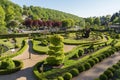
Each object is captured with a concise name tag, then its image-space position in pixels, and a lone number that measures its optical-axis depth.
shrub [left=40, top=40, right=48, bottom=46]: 16.42
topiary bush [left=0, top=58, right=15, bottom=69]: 9.64
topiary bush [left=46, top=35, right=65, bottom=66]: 9.94
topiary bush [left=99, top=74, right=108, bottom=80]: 8.12
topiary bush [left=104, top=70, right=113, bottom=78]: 8.52
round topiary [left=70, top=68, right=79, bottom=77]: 8.86
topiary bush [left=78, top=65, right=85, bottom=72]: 9.44
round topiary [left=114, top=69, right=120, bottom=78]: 8.29
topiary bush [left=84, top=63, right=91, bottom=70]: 9.85
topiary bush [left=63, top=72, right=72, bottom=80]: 8.30
